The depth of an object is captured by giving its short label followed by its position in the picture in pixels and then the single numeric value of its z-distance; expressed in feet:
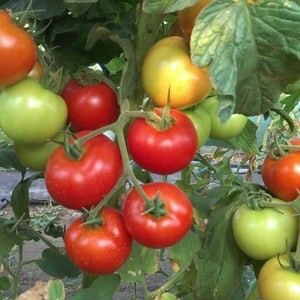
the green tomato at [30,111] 2.10
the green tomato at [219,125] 2.60
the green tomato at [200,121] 2.40
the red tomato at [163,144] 2.02
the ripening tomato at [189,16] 2.07
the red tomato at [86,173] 2.04
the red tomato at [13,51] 2.01
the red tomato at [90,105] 2.23
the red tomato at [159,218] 2.00
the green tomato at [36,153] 2.30
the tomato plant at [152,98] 1.86
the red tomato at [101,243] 2.10
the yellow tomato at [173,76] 2.08
